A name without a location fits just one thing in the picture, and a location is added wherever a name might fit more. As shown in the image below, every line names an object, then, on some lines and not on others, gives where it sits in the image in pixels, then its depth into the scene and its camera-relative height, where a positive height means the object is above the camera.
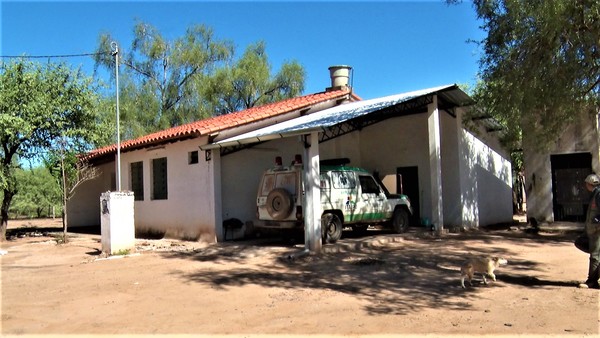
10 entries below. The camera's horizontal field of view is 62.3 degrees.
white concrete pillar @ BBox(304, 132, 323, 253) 11.23 -0.09
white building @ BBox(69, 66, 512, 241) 14.06 +1.21
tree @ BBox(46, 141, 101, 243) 16.62 +1.32
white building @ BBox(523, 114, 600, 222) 15.05 +0.46
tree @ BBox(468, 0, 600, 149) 9.66 +2.78
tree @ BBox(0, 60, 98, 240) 15.87 +3.02
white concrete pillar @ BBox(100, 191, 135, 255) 12.15 -0.55
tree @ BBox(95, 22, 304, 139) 27.28 +6.54
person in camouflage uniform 6.96 -0.65
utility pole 13.55 +4.03
